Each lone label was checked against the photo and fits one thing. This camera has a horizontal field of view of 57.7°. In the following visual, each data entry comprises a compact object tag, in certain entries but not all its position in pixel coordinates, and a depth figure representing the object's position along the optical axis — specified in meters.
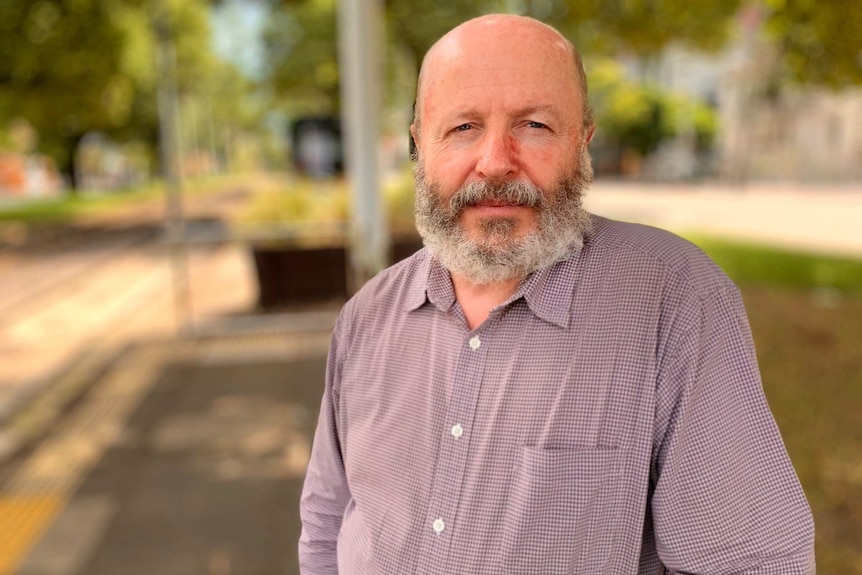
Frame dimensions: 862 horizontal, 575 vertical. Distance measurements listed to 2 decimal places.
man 1.10
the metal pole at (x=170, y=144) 7.22
